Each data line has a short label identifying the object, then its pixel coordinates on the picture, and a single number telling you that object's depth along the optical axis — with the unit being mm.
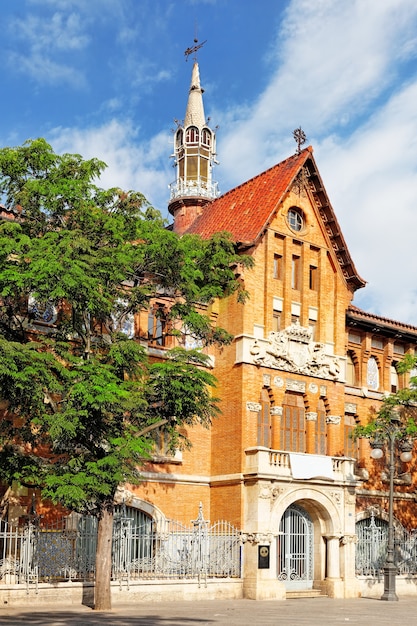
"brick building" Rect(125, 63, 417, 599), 30844
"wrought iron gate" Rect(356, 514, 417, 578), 33812
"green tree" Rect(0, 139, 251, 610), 21984
